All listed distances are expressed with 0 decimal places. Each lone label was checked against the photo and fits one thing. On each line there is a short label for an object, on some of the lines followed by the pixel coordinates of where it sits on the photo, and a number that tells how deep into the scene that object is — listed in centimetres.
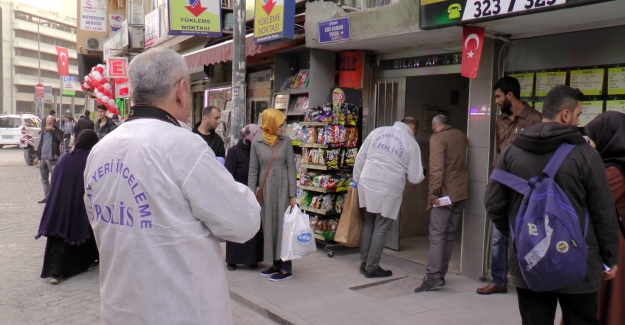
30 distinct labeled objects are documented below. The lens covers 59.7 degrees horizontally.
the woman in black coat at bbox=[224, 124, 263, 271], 655
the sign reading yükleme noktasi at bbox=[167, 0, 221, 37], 927
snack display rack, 723
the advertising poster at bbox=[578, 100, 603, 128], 519
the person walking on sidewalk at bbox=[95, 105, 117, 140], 1074
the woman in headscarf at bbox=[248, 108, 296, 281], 623
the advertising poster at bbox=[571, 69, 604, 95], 520
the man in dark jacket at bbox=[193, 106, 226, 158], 706
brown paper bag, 658
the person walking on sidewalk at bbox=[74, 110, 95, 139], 1439
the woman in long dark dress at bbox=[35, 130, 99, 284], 626
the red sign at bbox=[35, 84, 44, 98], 3173
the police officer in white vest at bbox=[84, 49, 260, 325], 199
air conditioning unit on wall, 2234
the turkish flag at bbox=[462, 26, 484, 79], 543
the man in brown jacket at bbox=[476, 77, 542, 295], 538
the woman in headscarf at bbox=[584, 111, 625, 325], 339
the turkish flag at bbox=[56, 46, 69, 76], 3131
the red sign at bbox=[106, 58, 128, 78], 1460
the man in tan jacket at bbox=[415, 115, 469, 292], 582
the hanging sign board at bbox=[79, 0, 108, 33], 2033
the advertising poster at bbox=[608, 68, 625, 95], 501
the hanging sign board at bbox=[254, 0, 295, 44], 747
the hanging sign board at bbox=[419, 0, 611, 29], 446
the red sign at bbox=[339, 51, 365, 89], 777
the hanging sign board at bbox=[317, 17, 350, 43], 701
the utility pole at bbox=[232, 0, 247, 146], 764
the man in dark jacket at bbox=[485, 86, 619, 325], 294
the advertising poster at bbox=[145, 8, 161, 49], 1461
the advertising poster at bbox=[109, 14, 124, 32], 2012
